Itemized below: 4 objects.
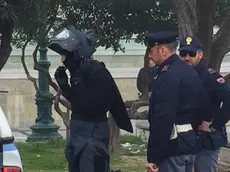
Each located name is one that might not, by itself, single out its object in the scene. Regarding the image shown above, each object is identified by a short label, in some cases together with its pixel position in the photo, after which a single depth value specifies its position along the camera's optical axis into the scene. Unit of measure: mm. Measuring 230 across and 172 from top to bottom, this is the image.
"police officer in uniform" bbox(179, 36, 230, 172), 7078
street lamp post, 17773
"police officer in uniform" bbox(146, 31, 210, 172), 6031
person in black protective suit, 6676
